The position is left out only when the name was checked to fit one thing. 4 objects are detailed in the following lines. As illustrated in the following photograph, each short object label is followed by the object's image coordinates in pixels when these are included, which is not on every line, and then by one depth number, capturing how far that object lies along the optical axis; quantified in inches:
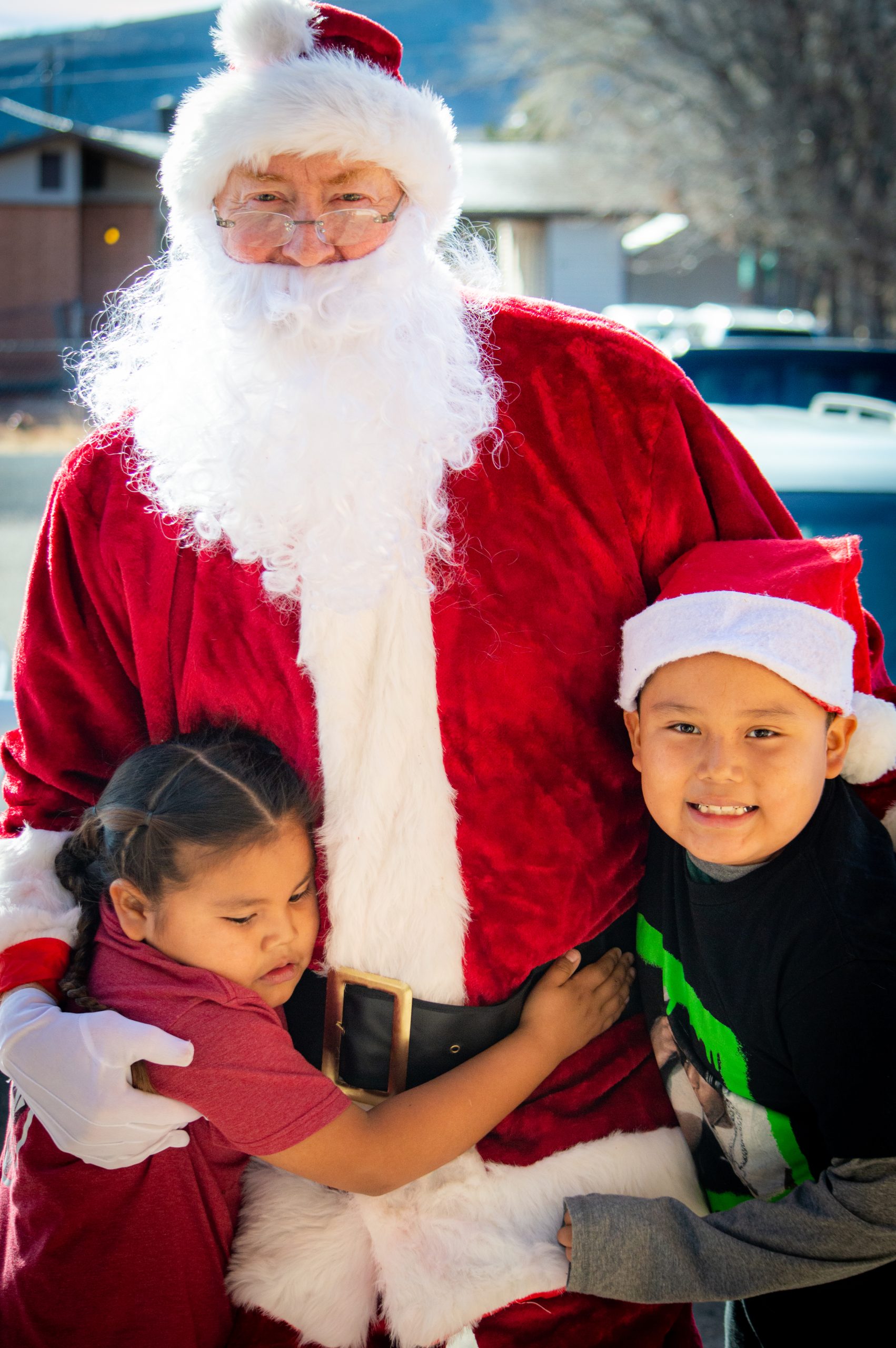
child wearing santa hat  63.9
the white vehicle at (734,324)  537.0
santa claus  76.3
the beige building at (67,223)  1113.4
